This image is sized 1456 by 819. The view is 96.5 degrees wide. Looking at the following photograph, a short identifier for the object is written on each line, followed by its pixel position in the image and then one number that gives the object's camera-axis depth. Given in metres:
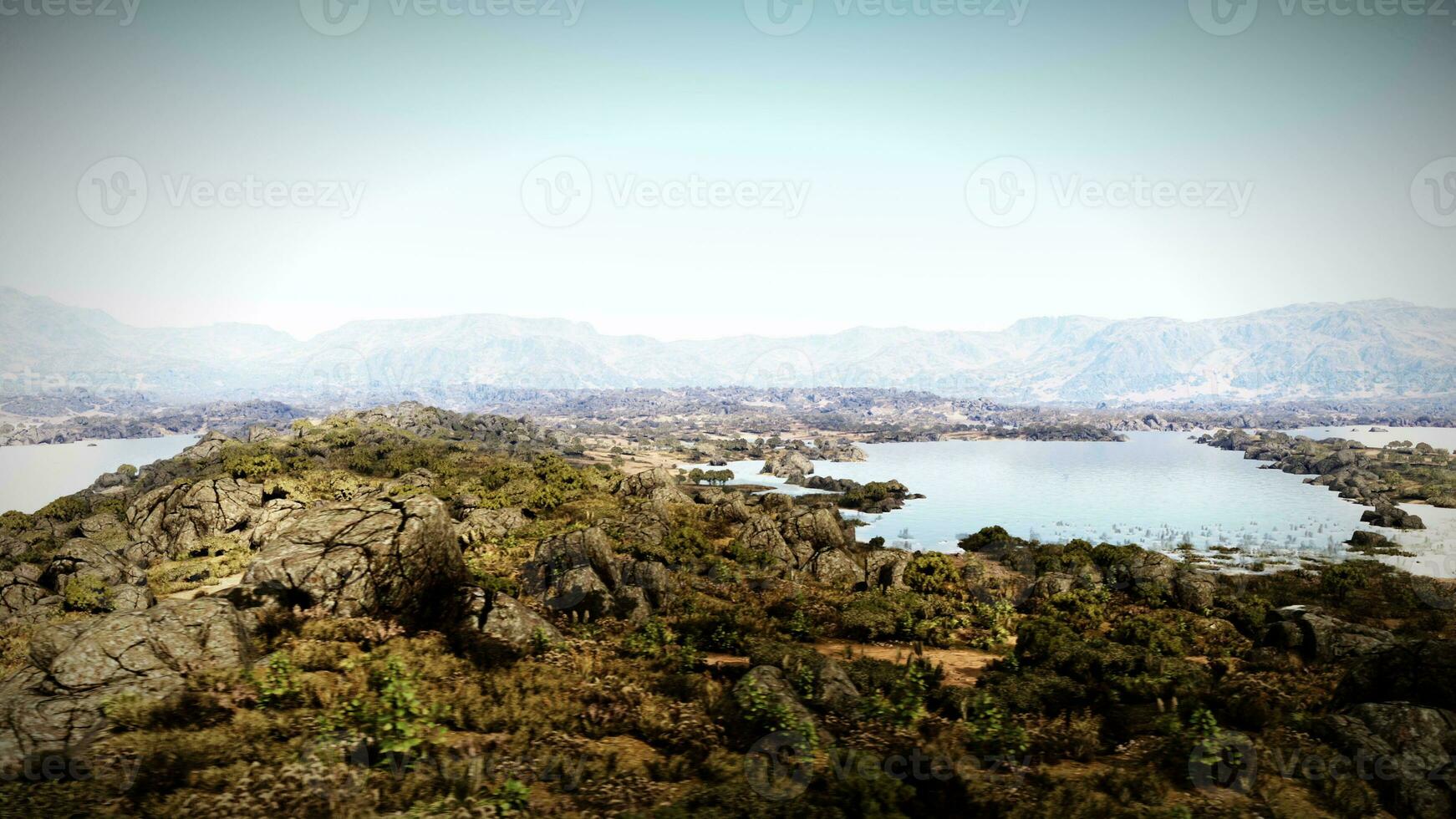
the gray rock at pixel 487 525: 37.12
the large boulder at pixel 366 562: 16.55
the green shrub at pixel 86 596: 27.08
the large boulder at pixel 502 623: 16.75
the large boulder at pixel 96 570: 28.31
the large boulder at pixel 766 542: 37.12
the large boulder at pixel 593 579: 22.72
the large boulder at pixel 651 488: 52.31
